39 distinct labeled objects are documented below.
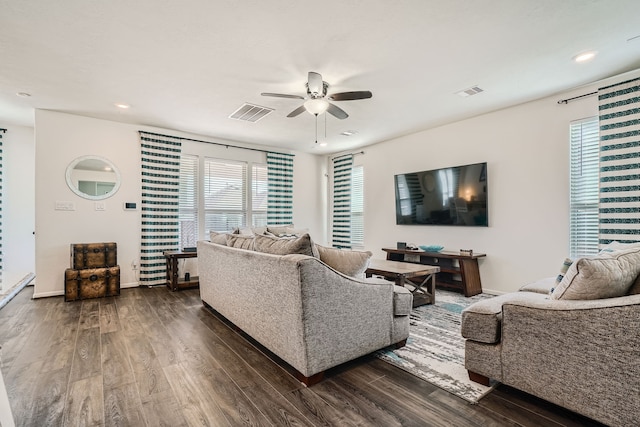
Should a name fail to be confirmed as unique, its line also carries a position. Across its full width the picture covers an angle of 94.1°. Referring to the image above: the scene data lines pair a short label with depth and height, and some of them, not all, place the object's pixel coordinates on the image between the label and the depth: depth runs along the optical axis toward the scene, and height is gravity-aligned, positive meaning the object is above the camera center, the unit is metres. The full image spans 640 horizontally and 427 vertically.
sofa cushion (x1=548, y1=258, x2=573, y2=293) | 2.12 -0.40
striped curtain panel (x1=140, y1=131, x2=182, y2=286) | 4.79 +0.20
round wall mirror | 4.39 +0.58
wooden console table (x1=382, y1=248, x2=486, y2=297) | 4.14 -0.78
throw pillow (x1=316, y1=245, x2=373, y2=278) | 2.19 -0.35
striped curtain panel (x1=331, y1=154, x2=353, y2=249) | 6.56 +0.30
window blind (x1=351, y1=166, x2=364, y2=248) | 6.40 +0.17
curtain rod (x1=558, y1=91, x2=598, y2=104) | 3.44 +1.39
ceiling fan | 2.96 +1.22
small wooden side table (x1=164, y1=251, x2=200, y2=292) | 4.52 -0.89
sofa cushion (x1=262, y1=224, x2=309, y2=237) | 4.74 -0.27
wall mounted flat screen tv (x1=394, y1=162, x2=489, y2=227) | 4.38 +0.29
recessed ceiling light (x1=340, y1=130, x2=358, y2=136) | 5.20 +1.46
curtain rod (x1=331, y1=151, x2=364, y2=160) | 6.32 +1.33
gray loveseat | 1.36 -0.67
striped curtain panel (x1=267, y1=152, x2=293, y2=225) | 6.19 +0.55
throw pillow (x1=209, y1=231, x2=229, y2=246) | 3.34 -0.26
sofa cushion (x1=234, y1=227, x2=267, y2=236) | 4.45 -0.25
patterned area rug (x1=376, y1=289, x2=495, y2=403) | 1.89 -1.09
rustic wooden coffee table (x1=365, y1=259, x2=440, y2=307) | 3.36 -0.68
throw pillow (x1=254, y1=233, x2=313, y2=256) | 2.13 -0.23
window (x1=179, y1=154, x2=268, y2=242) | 5.32 +0.37
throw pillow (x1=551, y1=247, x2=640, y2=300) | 1.53 -0.32
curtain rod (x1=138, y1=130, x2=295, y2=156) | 4.91 +1.35
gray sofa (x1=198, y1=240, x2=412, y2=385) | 1.84 -0.67
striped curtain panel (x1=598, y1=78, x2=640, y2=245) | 3.06 +0.55
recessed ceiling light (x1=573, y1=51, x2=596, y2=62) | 2.80 +1.51
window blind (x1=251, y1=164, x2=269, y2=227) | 6.10 +0.43
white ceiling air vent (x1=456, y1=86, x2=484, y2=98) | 3.53 +1.49
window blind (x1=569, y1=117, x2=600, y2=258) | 3.46 +0.31
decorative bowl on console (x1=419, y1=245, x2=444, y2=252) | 4.53 -0.51
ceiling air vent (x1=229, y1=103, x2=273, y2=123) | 4.07 +1.47
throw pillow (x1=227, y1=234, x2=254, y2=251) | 2.71 -0.26
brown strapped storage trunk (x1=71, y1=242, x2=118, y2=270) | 4.17 -0.57
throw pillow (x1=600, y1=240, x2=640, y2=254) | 1.81 -0.23
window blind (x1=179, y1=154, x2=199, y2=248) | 5.27 +0.27
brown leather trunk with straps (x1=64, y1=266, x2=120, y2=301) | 3.94 -0.92
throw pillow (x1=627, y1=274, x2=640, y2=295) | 1.58 -0.40
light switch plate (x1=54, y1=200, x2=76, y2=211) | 4.27 +0.14
